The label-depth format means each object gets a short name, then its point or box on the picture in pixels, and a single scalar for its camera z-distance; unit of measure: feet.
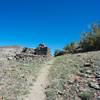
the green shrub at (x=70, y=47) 70.98
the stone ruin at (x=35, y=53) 47.59
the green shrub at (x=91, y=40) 60.91
